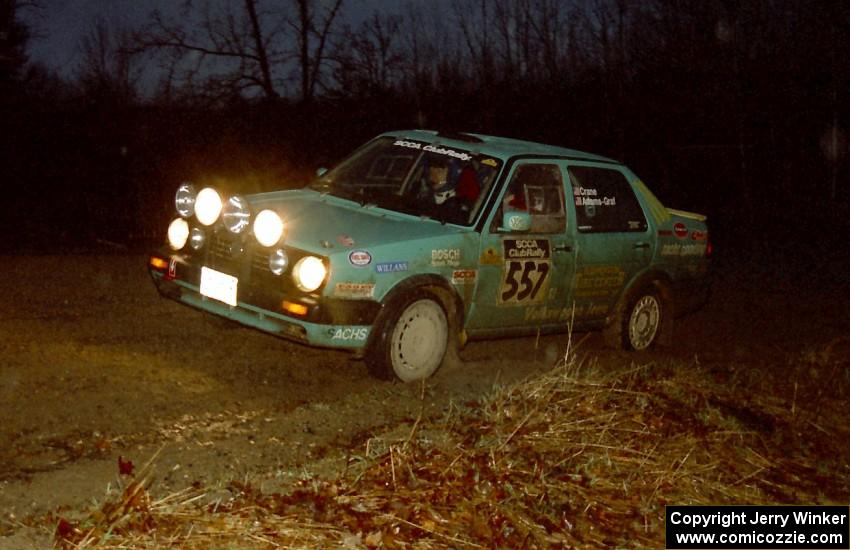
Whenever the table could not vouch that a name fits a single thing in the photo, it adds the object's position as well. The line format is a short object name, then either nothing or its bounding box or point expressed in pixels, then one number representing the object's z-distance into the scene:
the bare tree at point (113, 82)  19.57
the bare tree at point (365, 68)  19.25
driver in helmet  7.45
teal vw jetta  6.48
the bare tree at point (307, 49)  18.56
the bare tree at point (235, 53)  18.53
